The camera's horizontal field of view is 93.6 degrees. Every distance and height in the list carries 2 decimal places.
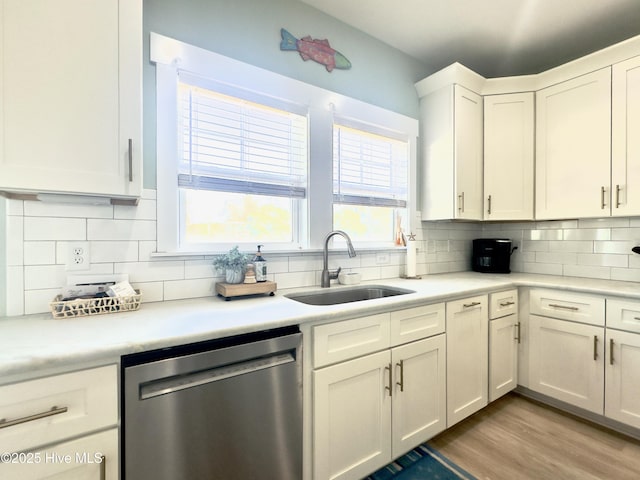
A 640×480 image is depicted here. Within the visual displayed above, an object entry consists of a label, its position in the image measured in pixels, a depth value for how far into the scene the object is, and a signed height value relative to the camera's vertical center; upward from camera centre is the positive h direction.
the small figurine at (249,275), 1.58 -0.20
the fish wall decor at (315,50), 1.89 +1.24
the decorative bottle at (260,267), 1.63 -0.17
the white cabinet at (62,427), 0.78 -0.52
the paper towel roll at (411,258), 2.35 -0.17
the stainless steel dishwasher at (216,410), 0.94 -0.61
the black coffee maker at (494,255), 2.67 -0.16
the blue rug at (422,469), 1.55 -1.24
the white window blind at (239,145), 1.62 +0.54
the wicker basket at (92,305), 1.17 -0.28
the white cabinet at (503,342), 2.10 -0.76
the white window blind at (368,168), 2.17 +0.53
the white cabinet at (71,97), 0.99 +0.49
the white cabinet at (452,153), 2.36 +0.68
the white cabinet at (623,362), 1.79 -0.77
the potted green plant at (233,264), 1.57 -0.15
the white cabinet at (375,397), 1.34 -0.80
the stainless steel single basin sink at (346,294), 1.82 -0.37
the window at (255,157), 1.54 +0.49
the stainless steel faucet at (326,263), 1.93 -0.17
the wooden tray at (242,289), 1.51 -0.27
